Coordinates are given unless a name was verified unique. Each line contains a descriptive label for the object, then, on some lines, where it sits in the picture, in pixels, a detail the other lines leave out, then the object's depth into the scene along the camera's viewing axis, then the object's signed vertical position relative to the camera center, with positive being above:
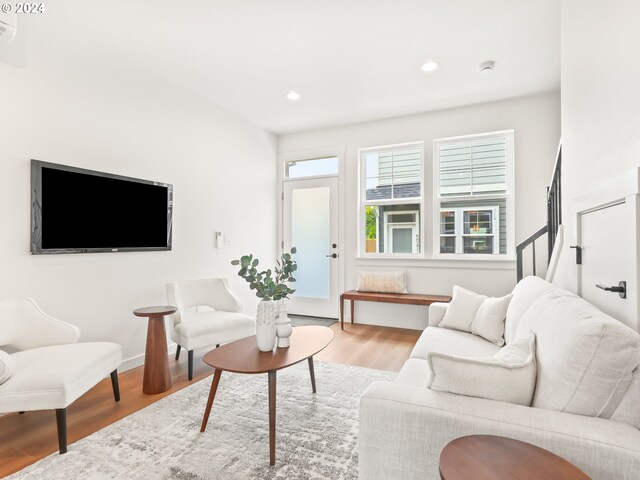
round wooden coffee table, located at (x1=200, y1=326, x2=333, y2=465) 1.79 -0.67
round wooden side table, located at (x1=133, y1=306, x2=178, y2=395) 2.54 -0.85
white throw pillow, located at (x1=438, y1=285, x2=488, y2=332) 2.57 -0.51
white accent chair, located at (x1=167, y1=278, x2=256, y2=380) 2.82 -0.66
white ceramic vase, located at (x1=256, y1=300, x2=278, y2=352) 2.12 -0.52
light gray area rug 1.63 -1.08
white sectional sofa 0.90 -0.51
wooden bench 3.98 -0.65
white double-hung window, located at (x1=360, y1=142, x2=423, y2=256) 4.48 +0.59
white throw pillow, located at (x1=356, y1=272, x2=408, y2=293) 4.36 -0.50
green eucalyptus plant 2.09 -0.25
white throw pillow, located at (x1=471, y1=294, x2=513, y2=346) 2.32 -0.53
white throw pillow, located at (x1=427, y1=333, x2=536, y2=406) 1.14 -0.45
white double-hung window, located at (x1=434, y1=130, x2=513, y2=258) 4.04 +0.59
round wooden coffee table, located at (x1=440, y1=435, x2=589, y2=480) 0.79 -0.53
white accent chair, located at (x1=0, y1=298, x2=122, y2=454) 1.75 -0.68
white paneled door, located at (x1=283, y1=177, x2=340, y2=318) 4.91 +0.03
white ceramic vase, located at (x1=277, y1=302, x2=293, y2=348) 2.20 -0.54
